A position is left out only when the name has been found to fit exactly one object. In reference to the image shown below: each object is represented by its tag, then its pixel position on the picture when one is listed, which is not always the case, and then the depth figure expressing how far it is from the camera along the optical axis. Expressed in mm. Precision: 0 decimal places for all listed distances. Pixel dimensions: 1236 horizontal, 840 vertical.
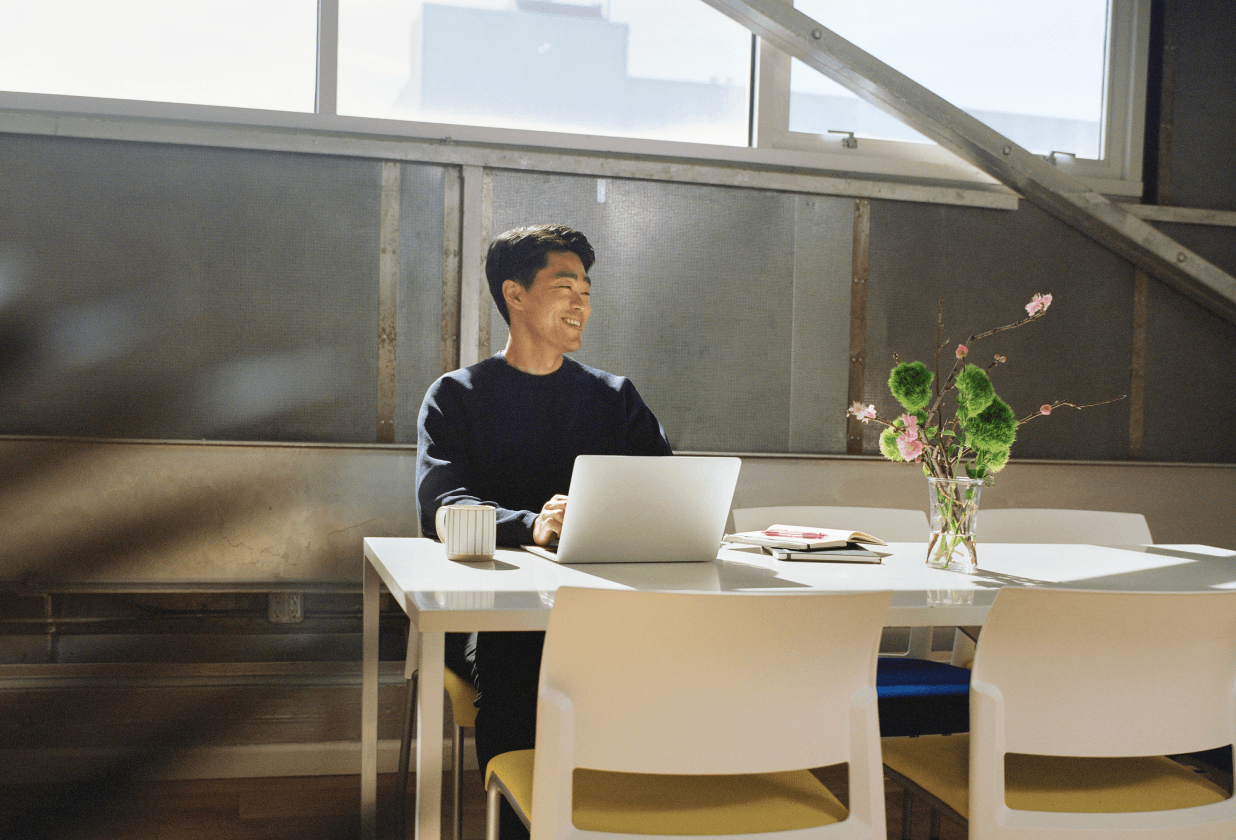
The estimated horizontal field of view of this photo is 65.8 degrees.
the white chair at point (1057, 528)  2539
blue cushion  2051
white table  1224
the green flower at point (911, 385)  1808
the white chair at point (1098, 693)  1220
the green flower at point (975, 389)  1756
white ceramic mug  1661
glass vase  1820
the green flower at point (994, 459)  1821
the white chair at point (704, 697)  1063
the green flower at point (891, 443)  1890
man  1884
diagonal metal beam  3293
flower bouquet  1789
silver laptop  1588
